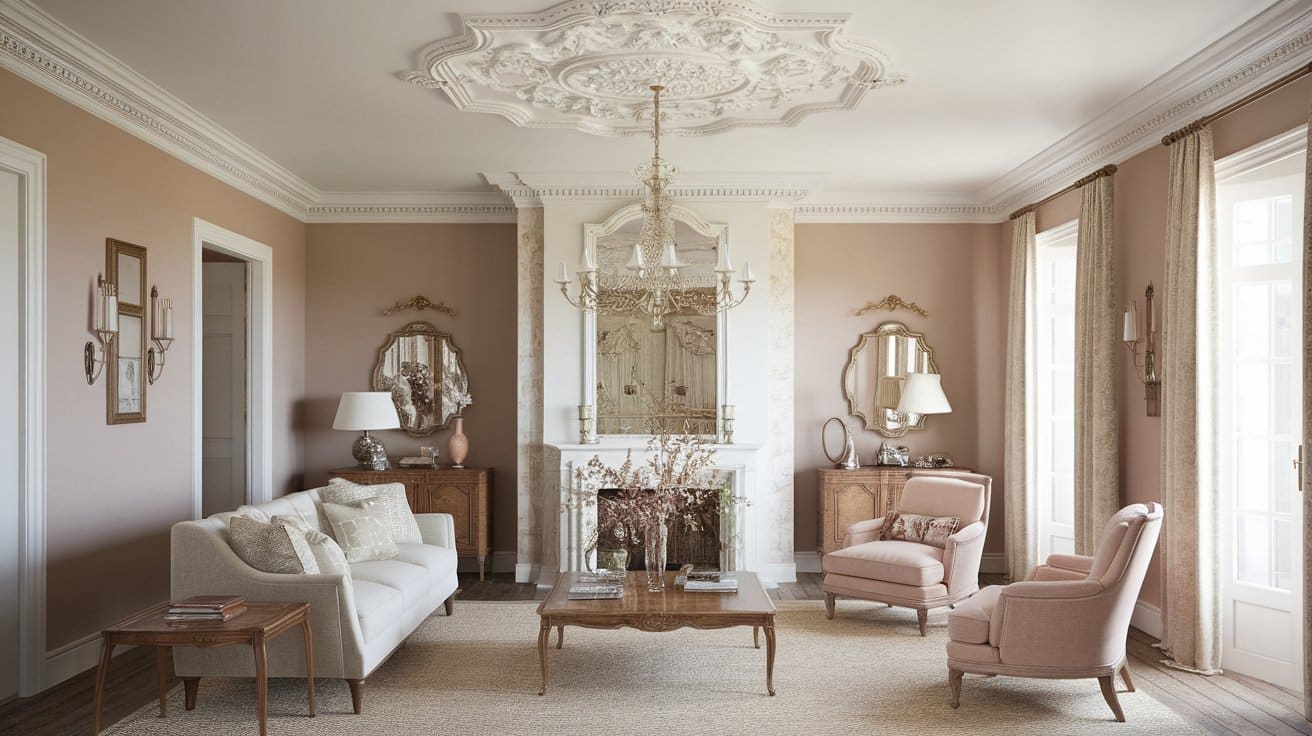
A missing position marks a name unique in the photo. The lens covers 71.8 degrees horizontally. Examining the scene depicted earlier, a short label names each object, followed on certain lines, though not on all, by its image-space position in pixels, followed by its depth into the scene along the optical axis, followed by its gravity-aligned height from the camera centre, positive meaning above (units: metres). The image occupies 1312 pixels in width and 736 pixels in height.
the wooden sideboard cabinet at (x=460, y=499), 7.38 -0.98
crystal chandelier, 4.97 +0.68
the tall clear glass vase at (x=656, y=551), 4.96 -0.96
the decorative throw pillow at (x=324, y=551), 4.46 -0.85
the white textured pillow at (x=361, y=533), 5.27 -0.91
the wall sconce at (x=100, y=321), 4.81 +0.32
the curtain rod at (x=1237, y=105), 4.15 +1.37
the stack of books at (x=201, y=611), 3.81 -0.98
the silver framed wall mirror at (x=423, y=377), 7.88 +0.02
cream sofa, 4.17 -1.08
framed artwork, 5.00 +0.22
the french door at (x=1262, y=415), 4.62 -0.20
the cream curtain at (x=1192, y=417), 4.77 -0.21
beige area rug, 4.07 -1.56
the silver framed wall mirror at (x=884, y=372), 7.83 +0.05
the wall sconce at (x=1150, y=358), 5.35 +0.12
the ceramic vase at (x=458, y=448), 7.48 -0.57
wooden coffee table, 4.41 -1.15
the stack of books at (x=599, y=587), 4.75 -1.13
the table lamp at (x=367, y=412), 7.04 -0.26
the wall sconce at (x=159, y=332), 5.43 +0.29
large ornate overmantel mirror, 7.22 +0.18
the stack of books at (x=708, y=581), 4.86 -1.12
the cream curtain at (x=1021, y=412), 7.03 -0.27
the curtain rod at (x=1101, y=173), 5.80 +1.33
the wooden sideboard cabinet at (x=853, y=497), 7.35 -0.97
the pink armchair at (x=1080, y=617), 4.13 -1.10
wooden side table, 3.65 -1.03
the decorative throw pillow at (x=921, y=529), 5.96 -1.01
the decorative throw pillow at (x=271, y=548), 4.29 -0.80
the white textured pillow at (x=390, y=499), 5.65 -0.76
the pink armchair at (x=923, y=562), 5.58 -1.16
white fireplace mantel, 6.98 -0.92
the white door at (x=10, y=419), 4.23 -0.18
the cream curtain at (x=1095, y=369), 5.70 +0.05
